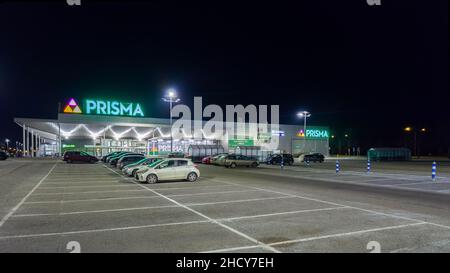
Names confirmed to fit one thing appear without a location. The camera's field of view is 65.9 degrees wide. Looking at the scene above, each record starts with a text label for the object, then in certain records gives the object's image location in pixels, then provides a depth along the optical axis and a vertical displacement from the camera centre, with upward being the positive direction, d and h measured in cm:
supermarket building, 5309 +213
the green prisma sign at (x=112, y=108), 5402 +612
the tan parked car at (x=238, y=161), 3450 -156
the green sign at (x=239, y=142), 6156 +59
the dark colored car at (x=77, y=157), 4028 -125
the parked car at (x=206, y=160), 4040 -172
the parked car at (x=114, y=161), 3402 -149
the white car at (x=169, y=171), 1867 -140
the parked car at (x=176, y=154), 4182 -103
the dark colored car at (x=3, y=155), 4753 -114
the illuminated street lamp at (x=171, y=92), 4102 +655
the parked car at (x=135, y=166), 2233 -133
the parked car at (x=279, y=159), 3994 -161
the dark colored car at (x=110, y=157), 3885 -126
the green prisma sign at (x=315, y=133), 6862 +244
